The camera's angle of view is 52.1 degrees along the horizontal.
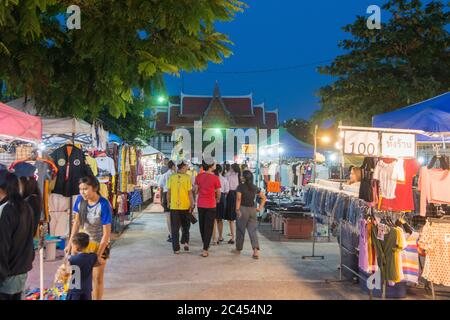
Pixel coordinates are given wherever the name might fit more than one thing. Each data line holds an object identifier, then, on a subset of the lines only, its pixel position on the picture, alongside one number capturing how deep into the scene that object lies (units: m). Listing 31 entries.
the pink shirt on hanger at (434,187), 6.50
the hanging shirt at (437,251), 6.31
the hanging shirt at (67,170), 8.75
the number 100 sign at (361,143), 6.77
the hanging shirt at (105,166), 10.86
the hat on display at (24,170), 5.27
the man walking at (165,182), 11.59
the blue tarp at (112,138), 13.28
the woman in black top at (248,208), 9.52
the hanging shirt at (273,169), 20.49
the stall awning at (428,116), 6.75
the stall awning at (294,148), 20.11
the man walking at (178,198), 9.78
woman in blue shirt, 5.36
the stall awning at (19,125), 5.43
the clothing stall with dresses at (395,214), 6.33
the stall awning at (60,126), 7.97
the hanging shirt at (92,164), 10.00
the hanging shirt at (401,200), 6.48
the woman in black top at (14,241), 3.87
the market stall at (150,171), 21.64
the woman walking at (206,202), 9.79
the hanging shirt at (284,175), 20.08
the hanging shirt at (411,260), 6.38
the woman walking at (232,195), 11.39
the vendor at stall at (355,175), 8.34
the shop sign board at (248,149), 22.56
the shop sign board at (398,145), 6.75
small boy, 4.57
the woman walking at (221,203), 11.41
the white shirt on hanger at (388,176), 6.48
